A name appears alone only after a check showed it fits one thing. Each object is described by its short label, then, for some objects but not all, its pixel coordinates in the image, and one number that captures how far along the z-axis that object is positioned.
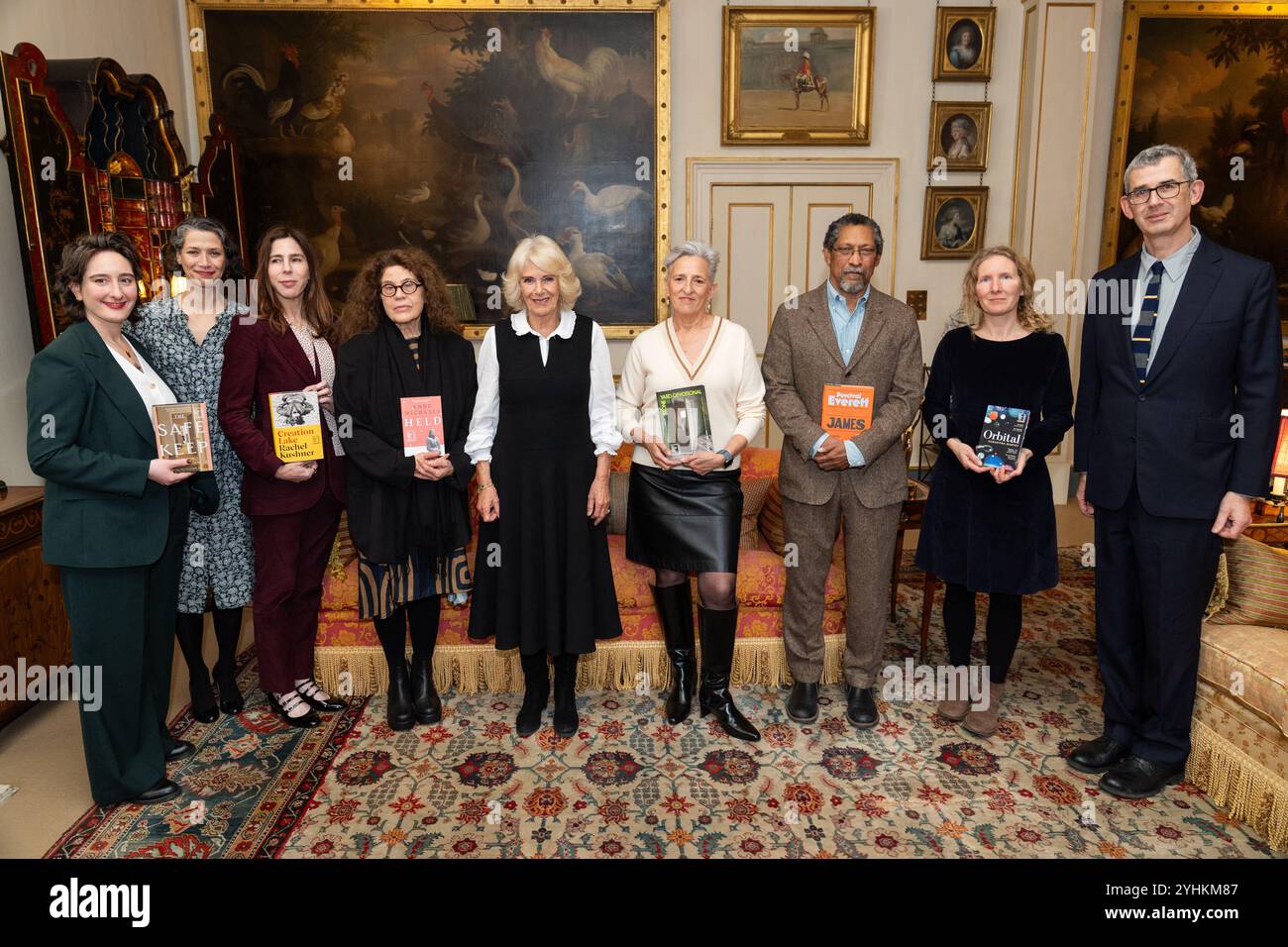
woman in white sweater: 3.02
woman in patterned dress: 3.08
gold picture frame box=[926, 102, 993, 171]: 6.73
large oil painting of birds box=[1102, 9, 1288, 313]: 6.68
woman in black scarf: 2.99
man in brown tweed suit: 3.08
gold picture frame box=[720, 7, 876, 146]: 6.59
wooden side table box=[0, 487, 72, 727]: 3.27
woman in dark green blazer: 2.50
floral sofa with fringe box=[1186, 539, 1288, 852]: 2.61
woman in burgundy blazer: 3.02
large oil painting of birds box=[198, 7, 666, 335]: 6.52
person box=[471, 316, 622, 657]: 3.04
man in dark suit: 2.58
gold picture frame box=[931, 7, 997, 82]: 6.59
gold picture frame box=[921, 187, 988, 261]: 6.88
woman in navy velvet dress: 2.96
